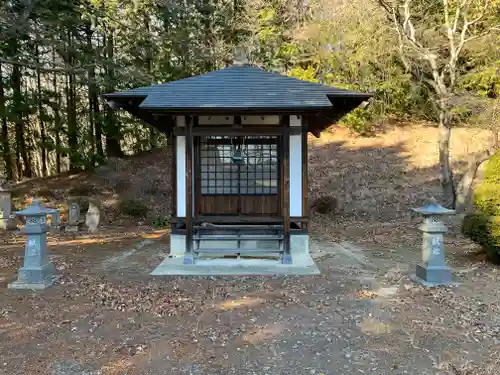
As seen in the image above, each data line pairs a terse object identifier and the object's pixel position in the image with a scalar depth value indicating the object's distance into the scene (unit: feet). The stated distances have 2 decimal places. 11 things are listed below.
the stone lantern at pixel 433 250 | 18.83
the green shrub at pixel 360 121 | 57.57
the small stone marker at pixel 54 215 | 19.73
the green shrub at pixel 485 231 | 20.54
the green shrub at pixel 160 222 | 39.40
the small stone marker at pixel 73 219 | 35.91
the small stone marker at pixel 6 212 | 36.19
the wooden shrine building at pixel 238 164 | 21.61
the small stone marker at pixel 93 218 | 35.94
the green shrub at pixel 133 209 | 42.24
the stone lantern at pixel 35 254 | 18.62
